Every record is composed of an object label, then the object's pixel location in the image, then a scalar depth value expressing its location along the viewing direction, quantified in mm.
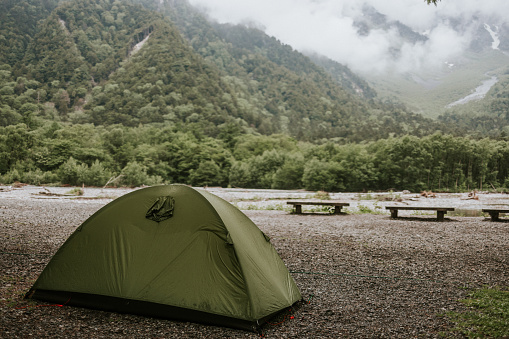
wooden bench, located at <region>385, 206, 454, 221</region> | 14875
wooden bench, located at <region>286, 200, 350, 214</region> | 17039
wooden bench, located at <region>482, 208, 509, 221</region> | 14891
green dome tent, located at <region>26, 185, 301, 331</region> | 4727
